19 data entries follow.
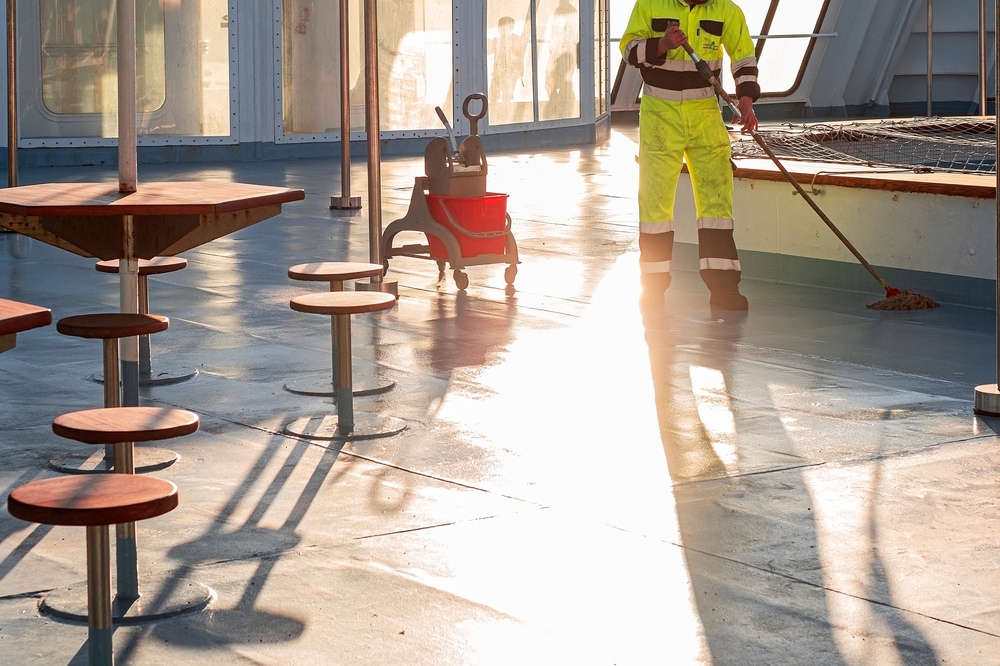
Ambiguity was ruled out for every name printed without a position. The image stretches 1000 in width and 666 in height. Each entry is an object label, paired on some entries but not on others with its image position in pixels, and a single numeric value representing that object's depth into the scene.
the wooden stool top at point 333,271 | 8.71
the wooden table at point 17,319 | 4.58
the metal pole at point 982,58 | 18.47
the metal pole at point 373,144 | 12.71
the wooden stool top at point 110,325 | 6.67
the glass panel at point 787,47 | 39.87
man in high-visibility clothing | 11.57
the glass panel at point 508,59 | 30.88
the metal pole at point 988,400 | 8.21
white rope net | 16.84
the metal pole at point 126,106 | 6.70
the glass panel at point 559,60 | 32.05
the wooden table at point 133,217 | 6.31
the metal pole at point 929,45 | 28.32
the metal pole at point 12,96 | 16.01
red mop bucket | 12.87
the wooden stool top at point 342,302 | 7.73
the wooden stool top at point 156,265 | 8.74
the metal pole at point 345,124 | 17.78
